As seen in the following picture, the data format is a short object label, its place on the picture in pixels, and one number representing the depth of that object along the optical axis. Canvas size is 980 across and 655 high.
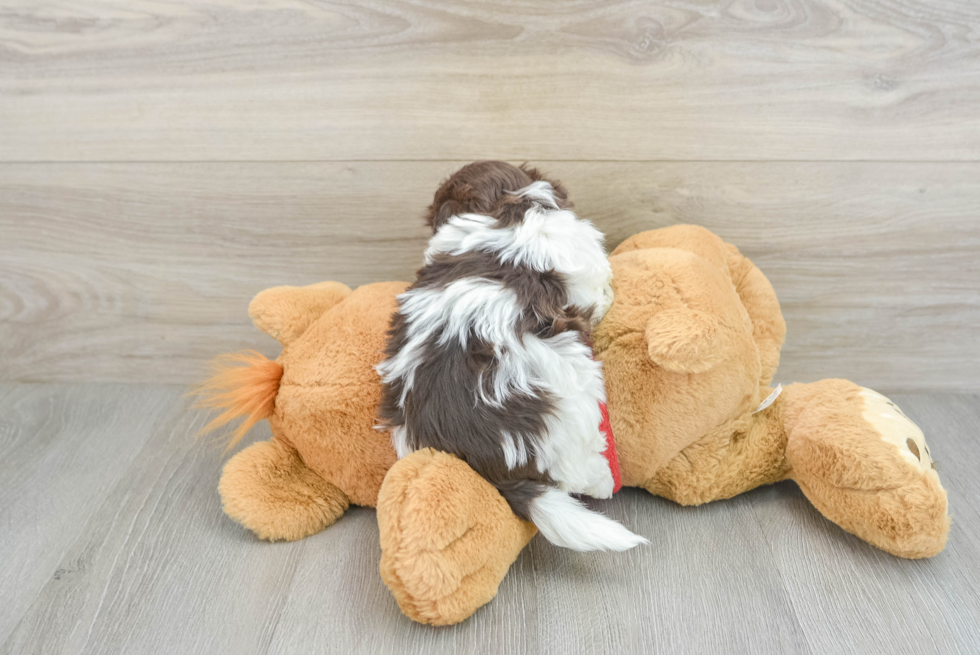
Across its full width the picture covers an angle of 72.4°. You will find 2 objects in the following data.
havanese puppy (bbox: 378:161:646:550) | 0.56
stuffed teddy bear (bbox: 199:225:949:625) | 0.56
